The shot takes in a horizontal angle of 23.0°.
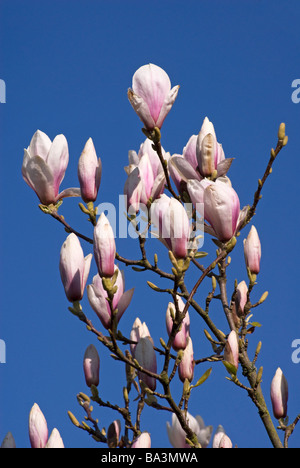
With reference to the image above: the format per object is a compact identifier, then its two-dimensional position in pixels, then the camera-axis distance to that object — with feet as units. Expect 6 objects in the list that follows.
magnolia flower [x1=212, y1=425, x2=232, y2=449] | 8.82
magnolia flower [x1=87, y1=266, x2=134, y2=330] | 8.36
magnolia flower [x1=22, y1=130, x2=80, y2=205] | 9.16
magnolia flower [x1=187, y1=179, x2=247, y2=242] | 8.18
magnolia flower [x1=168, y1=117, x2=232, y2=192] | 9.20
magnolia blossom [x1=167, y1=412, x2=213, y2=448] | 8.70
